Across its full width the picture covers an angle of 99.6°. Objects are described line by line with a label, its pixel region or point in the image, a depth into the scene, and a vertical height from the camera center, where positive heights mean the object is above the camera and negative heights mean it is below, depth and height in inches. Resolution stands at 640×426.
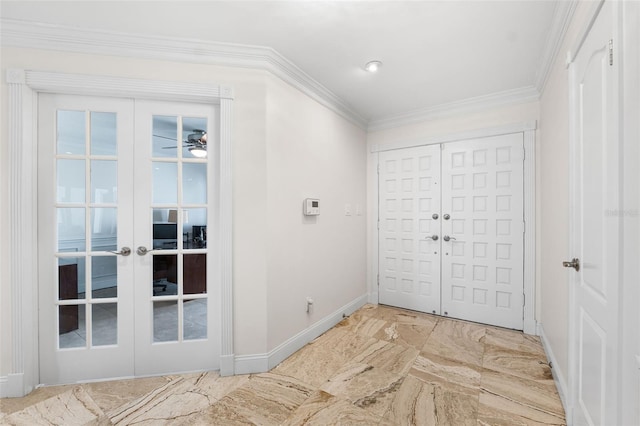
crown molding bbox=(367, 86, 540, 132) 112.5 +48.1
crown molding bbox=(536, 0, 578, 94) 64.8 +48.6
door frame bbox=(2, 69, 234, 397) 74.1 +8.6
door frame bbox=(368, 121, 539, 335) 111.3 -1.5
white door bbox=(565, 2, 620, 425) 43.0 -3.3
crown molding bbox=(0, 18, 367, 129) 74.0 +49.1
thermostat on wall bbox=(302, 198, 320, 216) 105.1 +1.7
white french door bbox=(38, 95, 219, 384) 80.1 -8.7
